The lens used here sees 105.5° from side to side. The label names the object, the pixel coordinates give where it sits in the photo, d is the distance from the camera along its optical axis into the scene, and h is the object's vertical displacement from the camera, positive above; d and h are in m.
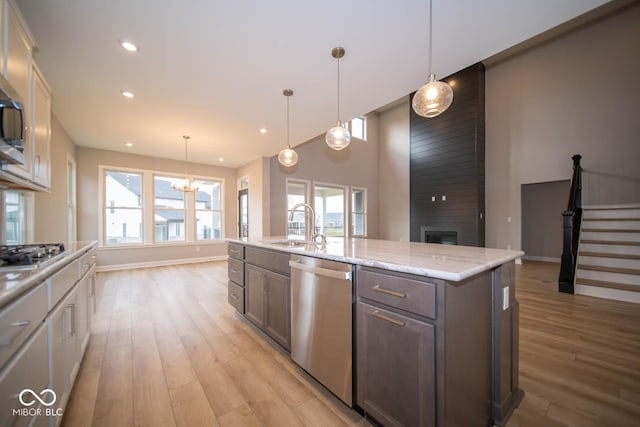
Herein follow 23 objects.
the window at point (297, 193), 6.45 +0.56
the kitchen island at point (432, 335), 1.02 -0.58
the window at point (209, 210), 6.54 +0.11
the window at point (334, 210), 7.62 +0.11
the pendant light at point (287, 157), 3.30 +0.78
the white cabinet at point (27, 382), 0.75 -0.59
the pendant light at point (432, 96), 1.99 +0.98
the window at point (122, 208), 5.41 +0.14
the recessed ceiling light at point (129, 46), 2.13 +1.50
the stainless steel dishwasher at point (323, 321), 1.38 -0.68
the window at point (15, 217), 2.44 -0.03
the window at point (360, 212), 8.09 +0.05
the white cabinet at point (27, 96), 1.50 +0.88
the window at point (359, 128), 7.96 +2.85
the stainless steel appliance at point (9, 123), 1.27 +0.50
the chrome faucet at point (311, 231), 2.32 -0.19
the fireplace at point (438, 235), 6.18 -0.58
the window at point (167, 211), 5.95 +0.08
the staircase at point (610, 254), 3.29 -0.62
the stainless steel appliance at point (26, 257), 1.11 -0.23
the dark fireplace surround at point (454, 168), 5.83 +1.16
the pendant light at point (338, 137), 2.80 +0.89
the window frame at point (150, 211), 5.28 +0.08
